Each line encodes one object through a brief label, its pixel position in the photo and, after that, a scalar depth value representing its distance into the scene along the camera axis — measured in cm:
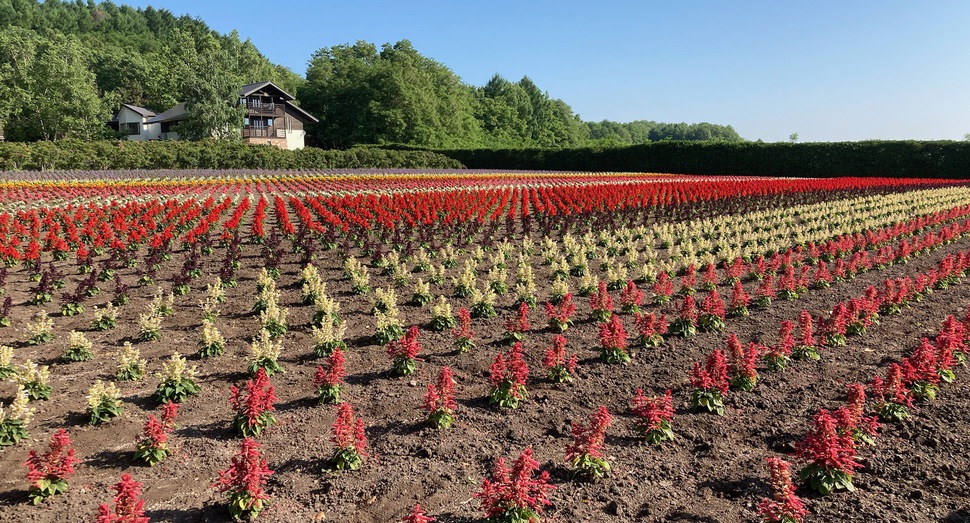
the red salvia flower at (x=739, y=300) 943
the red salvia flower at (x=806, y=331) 750
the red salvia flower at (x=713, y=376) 611
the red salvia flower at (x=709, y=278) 1101
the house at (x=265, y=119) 6744
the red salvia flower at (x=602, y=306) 898
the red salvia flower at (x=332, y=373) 611
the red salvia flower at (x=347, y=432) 491
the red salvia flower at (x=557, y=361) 681
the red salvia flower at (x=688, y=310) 854
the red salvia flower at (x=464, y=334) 771
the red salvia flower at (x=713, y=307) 877
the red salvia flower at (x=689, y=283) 1055
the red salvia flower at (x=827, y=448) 464
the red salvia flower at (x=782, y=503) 398
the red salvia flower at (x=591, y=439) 485
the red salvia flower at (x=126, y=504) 366
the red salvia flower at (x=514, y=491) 404
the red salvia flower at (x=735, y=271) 1140
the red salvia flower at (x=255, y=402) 533
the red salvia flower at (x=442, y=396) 562
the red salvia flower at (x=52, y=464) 430
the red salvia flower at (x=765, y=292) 998
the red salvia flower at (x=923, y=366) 630
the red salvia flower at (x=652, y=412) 545
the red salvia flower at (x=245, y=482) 423
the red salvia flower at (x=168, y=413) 520
